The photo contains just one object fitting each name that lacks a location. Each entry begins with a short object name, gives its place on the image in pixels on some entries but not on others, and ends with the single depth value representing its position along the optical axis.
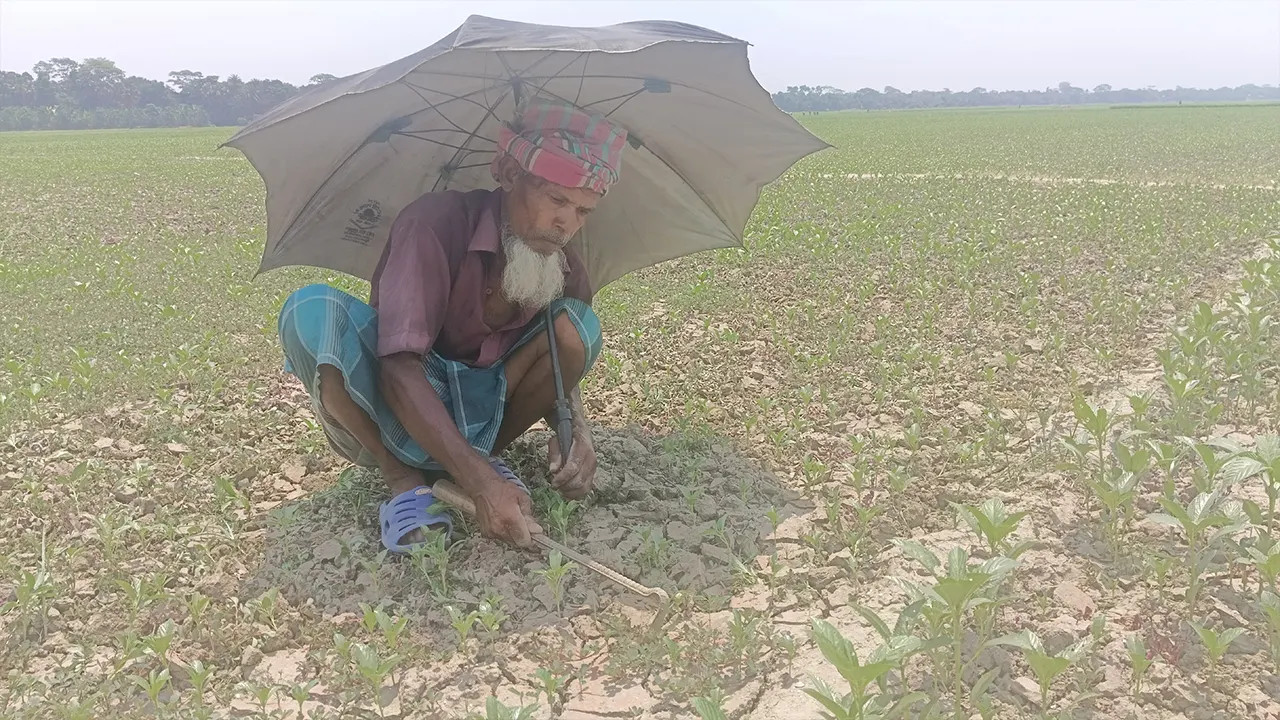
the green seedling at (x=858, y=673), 1.80
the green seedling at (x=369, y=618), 2.30
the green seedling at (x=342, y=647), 2.23
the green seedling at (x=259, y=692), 2.05
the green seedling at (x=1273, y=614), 2.06
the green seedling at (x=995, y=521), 2.28
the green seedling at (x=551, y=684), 2.11
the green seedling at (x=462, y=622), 2.28
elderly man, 2.62
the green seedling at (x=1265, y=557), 2.19
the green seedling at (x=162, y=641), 2.13
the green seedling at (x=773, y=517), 2.86
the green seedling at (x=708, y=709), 1.84
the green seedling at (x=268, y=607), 2.45
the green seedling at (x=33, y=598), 2.38
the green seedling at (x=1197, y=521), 2.33
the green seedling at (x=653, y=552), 2.76
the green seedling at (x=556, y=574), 2.44
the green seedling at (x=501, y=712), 1.80
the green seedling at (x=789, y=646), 2.28
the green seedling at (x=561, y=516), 2.84
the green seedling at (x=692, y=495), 3.04
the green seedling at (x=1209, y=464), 2.56
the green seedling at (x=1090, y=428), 2.85
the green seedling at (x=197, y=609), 2.38
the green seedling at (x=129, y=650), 2.18
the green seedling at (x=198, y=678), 2.11
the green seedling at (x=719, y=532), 2.78
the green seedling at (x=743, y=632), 2.30
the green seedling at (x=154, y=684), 2.03
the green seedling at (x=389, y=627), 2.26
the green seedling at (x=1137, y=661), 2.01
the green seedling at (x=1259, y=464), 2.41
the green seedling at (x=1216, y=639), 2.03
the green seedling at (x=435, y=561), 2.59
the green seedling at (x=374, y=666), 2.06
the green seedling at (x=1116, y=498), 2.61
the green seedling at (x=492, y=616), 2.32
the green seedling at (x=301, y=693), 2.07
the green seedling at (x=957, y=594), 1.98
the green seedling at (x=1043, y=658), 1.91
